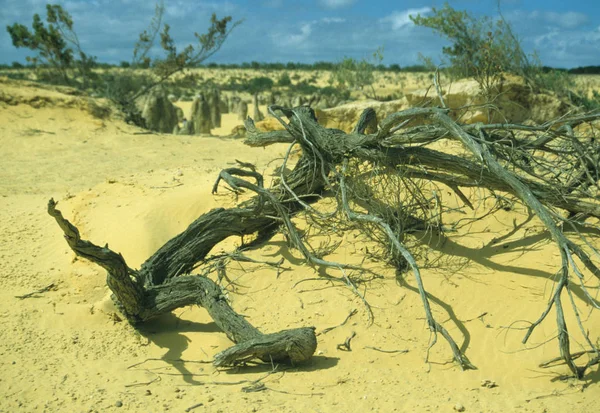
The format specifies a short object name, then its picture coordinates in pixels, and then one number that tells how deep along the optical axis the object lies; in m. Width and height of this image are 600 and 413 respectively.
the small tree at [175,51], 15.68
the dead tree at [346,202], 4.28
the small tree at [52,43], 15.45
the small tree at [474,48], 10.91
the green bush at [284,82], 42.88
